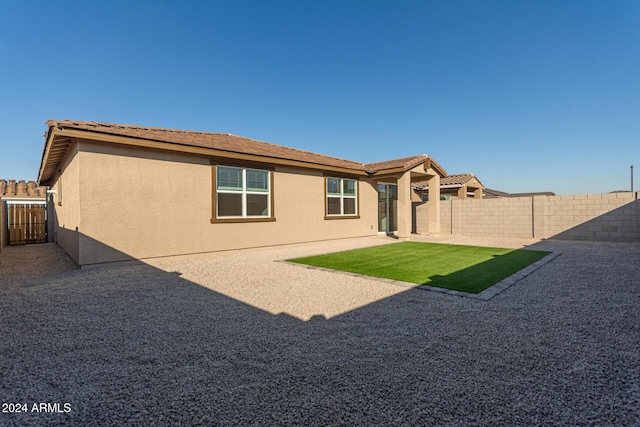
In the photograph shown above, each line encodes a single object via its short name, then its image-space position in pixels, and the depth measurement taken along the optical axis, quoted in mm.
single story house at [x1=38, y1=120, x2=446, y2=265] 6594
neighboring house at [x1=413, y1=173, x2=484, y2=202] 20094
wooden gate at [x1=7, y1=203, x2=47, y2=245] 12531
